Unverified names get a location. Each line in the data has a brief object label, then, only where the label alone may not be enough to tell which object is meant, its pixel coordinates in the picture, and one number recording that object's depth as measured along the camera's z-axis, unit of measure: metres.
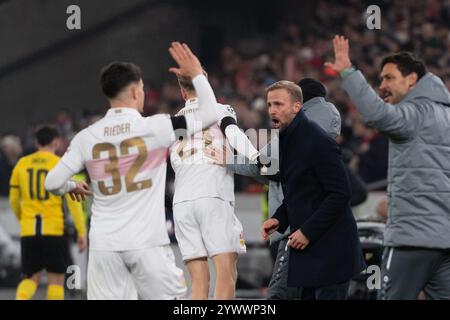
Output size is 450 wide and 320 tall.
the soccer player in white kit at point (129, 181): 15.30
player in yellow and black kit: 25.52
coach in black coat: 16.27
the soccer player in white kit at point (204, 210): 18.61
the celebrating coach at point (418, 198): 16.14
